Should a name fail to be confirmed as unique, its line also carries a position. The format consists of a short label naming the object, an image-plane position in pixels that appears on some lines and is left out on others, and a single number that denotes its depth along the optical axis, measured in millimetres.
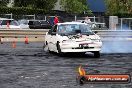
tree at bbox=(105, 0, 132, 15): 62534
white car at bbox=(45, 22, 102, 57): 18984
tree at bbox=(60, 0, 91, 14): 67875
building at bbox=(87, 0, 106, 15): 84625
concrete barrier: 31438
